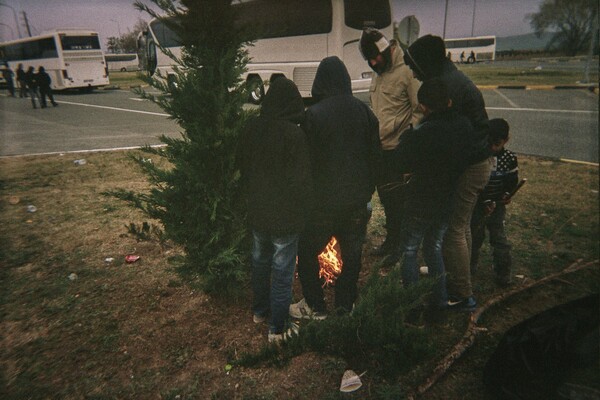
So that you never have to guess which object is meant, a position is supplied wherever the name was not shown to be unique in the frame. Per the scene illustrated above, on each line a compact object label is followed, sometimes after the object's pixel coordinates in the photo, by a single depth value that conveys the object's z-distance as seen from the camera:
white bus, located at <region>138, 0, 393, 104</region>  11.45
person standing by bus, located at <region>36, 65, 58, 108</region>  15.31
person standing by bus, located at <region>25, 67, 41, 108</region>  15.66
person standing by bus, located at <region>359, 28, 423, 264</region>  3.32
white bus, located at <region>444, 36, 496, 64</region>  52.47
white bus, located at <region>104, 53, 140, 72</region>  62.66
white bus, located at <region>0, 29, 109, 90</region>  21.80
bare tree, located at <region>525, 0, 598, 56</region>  47.10
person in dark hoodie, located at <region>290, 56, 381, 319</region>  2.58
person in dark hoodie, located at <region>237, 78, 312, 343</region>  2.40
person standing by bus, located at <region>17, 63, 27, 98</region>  17.66
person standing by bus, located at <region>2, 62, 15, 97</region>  21.89
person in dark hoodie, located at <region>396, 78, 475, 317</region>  2.44
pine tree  2.68
